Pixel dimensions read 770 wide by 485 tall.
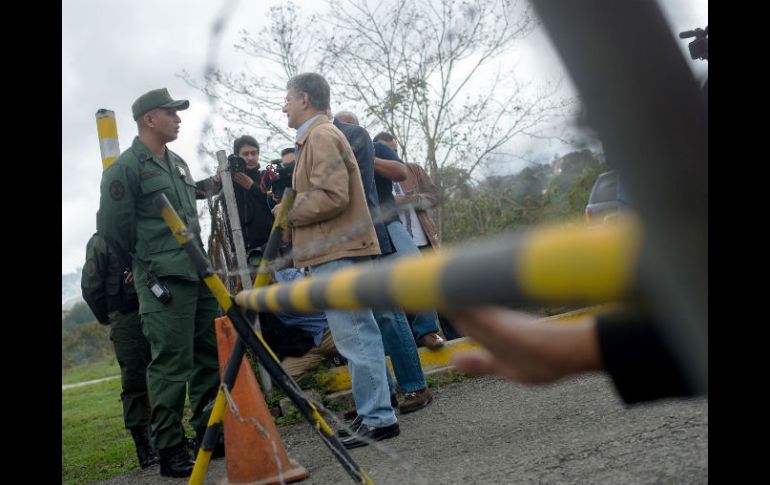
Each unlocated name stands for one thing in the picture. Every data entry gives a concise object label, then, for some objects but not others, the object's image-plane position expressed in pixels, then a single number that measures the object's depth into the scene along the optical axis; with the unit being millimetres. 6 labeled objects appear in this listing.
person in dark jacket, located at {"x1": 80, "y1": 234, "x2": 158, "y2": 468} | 4230
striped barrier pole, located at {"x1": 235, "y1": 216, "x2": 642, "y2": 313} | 590
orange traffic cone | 3098
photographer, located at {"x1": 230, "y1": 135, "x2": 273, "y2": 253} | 4465
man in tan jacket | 2498
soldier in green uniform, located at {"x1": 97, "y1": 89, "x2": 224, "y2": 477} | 3611
